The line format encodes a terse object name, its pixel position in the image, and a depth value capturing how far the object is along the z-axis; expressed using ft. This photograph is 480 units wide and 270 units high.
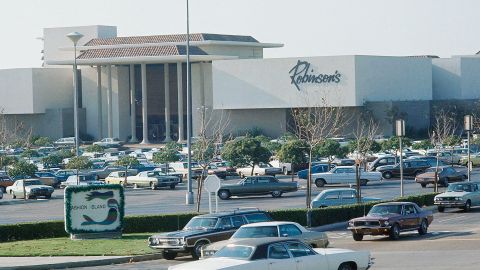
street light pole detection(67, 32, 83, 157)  265.91
